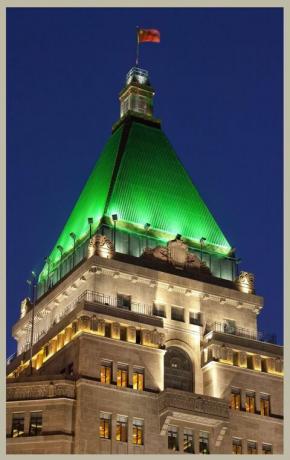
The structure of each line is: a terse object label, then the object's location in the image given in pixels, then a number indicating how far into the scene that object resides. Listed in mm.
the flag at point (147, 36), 113812
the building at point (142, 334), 87562
